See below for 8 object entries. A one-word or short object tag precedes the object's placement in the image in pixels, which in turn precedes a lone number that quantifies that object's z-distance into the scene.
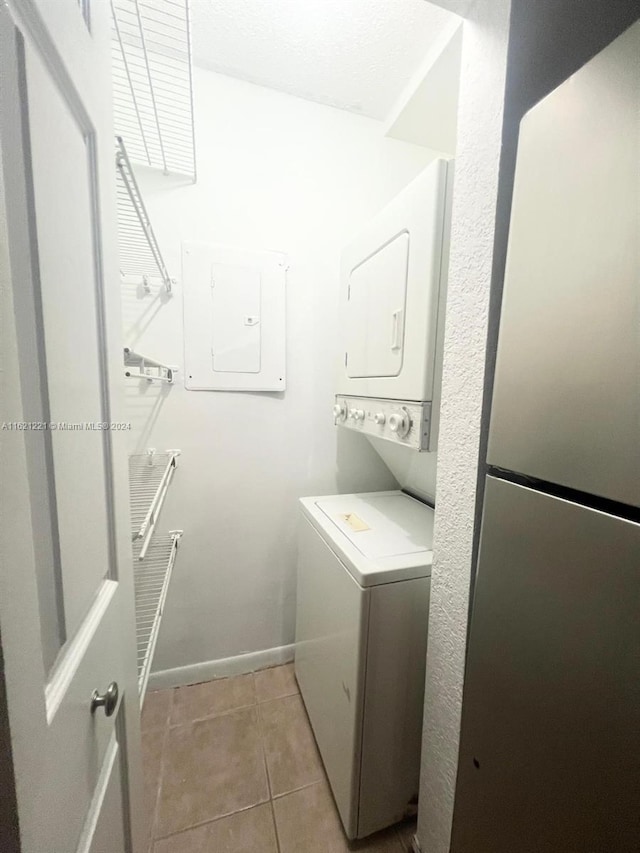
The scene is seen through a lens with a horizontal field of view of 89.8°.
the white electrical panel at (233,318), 1.57
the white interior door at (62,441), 0.36
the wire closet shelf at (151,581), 1.34
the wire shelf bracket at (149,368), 0.97
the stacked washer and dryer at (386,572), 1.04
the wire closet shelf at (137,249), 1.24
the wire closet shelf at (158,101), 1.33
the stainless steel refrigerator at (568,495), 0.45
